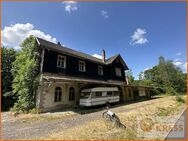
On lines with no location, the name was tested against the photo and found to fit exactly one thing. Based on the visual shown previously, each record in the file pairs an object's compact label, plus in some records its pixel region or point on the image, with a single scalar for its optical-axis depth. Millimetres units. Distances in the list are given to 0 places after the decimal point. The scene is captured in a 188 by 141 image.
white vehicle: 14205
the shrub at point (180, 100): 20747
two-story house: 13562
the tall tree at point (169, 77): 45531
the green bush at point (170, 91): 39700
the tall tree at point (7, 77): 18906
